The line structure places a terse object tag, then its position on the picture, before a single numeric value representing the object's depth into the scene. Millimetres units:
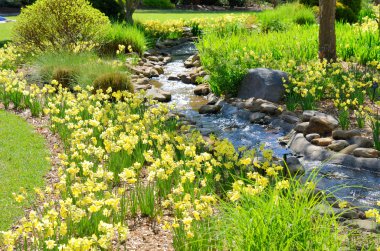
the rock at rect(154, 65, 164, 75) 13534
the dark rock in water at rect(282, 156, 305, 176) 6257
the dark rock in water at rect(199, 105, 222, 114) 9758
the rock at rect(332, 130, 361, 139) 7442
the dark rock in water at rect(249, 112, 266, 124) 8977
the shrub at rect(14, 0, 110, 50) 12391
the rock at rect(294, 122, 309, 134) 7938
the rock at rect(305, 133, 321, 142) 7668
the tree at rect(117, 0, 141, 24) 18969
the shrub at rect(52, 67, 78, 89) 10516
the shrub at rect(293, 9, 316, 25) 18375
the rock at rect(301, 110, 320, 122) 8227
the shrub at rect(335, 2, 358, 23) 19672
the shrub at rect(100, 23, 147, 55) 14703
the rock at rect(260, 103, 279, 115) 9102
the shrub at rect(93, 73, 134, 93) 10023
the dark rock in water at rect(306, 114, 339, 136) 7836
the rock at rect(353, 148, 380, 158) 6773
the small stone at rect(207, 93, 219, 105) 10336
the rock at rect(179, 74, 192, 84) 12414
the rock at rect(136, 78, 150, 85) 11617
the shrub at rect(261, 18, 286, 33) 16969
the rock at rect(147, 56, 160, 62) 15016
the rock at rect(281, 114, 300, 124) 8540
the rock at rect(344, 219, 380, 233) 4618
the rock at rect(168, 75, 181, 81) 12789
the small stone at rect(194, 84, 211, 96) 11211
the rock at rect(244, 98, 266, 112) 9445
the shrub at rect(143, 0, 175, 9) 33969
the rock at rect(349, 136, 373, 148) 7082
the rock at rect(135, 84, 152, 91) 11073
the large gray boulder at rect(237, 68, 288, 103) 9781
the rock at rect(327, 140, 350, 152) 7215
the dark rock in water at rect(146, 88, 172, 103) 10383
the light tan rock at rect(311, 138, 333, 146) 7441
